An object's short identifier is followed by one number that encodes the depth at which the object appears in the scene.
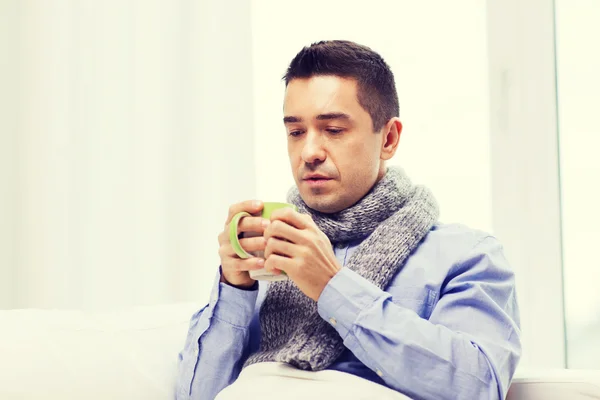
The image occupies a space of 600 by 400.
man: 1.61
